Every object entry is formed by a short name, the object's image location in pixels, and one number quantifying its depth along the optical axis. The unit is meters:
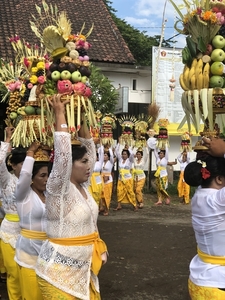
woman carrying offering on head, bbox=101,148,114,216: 10.35
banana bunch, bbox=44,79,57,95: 3.00
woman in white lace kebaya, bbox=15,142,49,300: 3.19
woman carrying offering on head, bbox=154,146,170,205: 11.73
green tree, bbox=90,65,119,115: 7.71
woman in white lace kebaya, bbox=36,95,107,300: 2.59
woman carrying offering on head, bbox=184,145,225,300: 2.58
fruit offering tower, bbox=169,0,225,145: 2.63
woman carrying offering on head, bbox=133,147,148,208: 11.37
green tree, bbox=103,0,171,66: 24.73
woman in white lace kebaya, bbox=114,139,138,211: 11.15
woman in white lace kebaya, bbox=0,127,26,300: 3.83
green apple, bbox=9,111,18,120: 3.86
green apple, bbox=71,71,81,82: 2.88
